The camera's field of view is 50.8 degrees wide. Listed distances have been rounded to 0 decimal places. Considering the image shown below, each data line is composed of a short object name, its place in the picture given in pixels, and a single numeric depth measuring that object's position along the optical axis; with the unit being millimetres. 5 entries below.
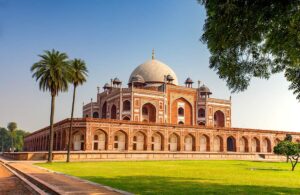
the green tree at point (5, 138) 140875
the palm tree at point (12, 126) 120250
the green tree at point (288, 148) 30156
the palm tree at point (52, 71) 37375
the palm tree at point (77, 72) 38188
